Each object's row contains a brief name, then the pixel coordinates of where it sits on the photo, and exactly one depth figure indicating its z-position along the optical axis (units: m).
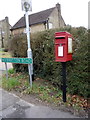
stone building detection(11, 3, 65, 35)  16.13
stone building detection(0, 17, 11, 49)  24.98
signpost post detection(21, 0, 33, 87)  2.97
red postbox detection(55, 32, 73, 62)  2.08
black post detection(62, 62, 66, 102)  2.21
